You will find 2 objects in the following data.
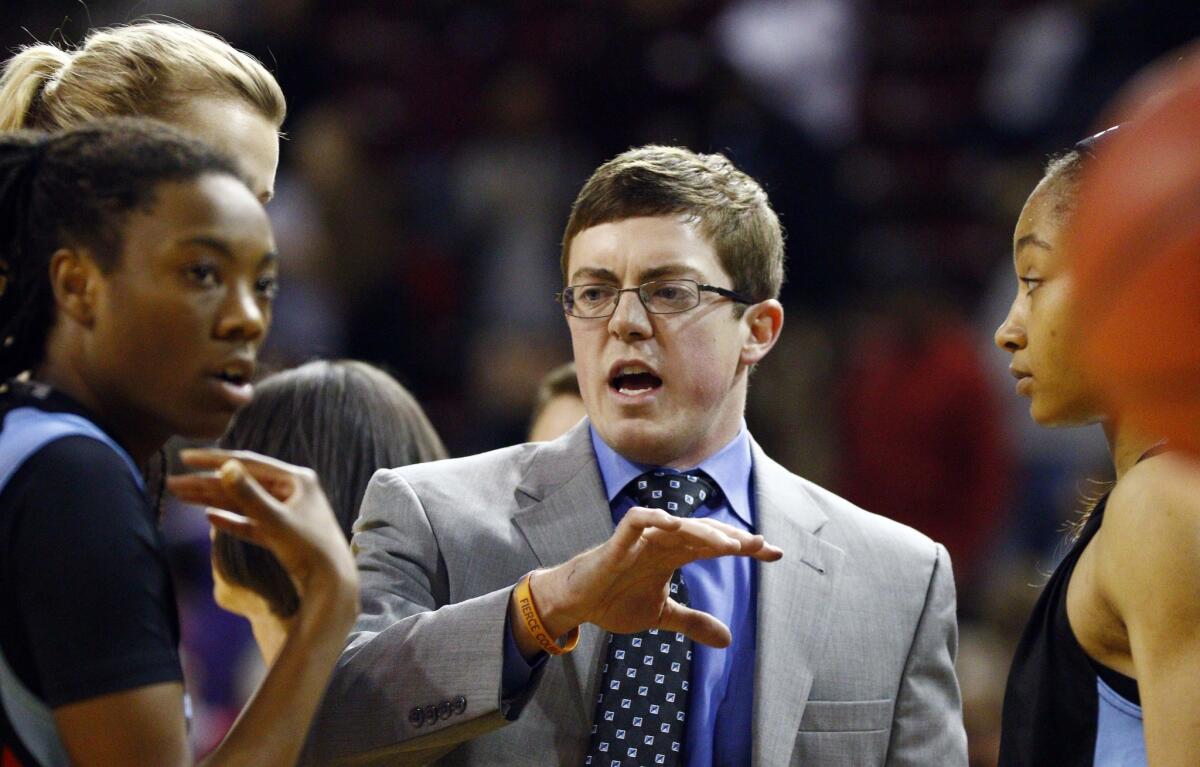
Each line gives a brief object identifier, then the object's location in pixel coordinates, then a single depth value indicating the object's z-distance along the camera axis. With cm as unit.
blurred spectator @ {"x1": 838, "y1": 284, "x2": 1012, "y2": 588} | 1388
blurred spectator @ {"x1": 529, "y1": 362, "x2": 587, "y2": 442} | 848
